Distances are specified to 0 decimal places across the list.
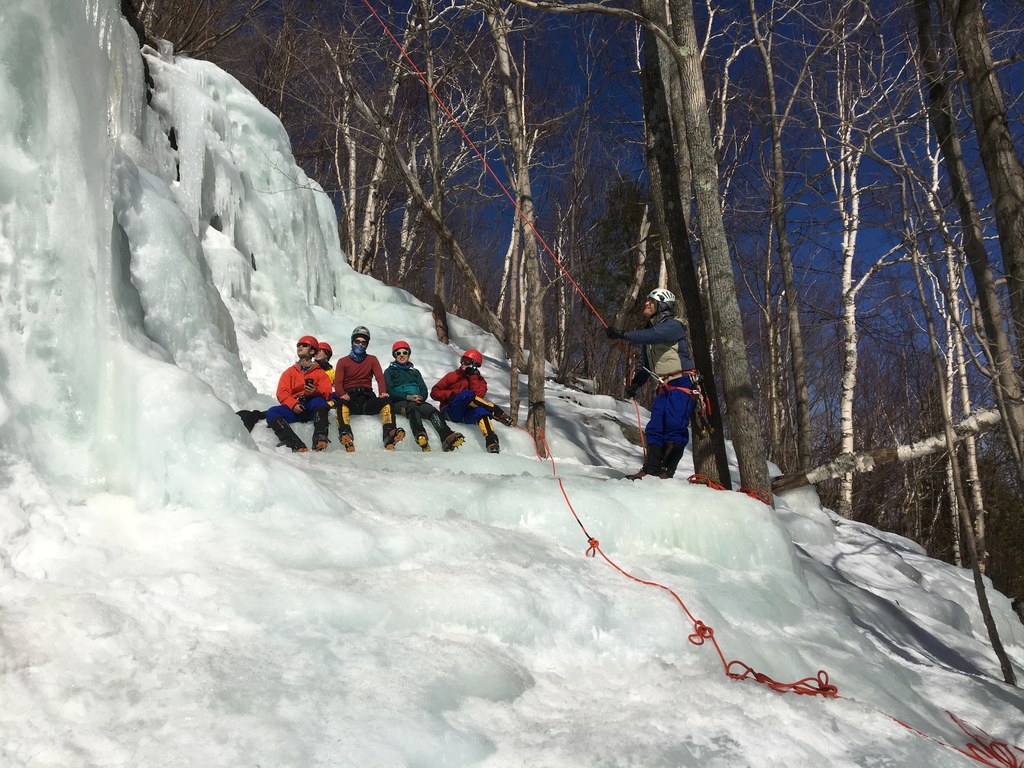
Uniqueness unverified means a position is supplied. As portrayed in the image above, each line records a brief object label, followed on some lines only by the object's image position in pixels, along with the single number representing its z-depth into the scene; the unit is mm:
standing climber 5344
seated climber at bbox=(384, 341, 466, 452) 6211
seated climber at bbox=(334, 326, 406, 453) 6574
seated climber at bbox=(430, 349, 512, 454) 6729
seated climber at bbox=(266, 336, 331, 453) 5969
